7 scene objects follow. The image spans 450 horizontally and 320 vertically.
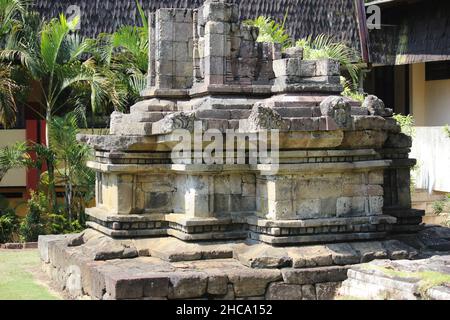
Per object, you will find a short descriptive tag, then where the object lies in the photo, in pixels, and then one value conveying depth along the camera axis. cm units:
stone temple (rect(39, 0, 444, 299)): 1052
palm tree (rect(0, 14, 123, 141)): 1761
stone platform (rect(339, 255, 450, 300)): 908
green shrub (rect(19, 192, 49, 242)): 1722
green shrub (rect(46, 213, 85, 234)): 1748
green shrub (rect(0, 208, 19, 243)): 1752
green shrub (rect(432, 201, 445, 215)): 1900
